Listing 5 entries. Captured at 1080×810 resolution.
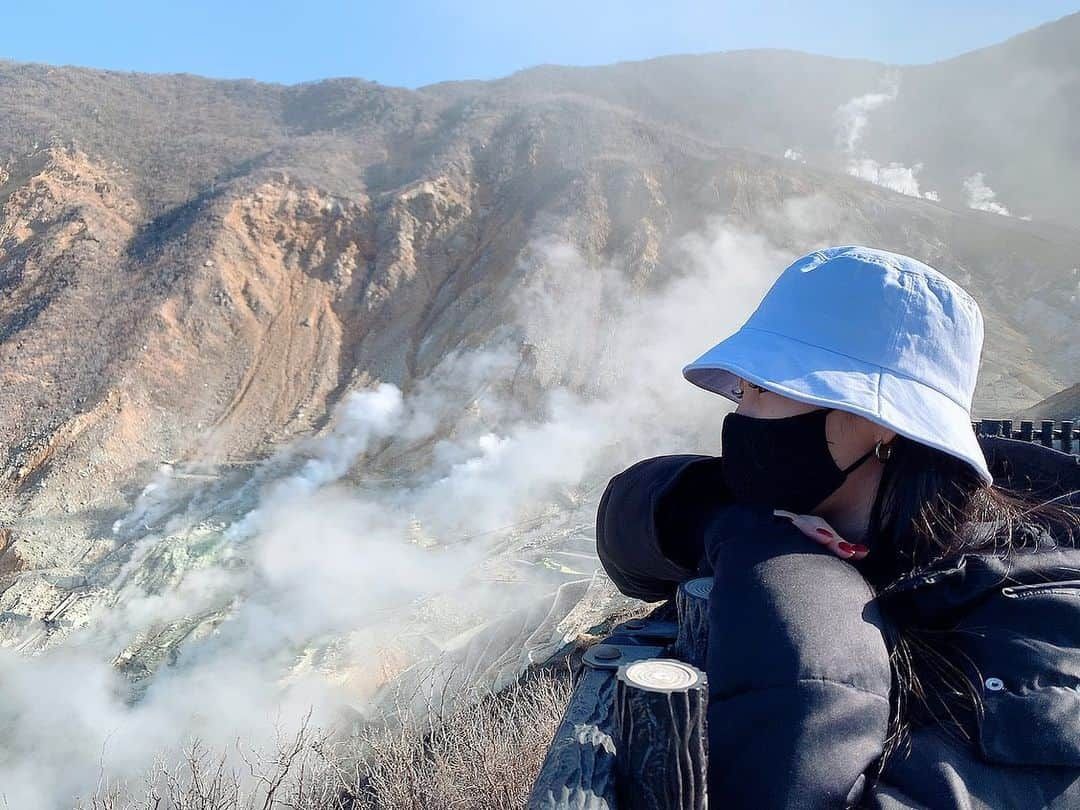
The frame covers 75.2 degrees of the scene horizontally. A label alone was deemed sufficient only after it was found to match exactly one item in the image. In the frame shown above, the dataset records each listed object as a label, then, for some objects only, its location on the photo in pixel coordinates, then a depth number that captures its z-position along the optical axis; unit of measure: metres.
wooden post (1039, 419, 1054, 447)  4.04
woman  0.98
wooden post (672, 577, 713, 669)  1.27
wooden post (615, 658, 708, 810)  0.92
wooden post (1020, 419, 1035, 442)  4.23
